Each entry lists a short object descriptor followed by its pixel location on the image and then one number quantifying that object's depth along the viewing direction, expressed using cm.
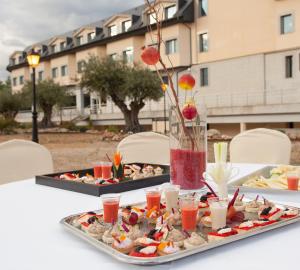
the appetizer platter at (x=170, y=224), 103
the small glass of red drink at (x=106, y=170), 222
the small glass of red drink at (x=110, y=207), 131
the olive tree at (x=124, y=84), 1922
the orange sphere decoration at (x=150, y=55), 165
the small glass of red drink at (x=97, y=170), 228
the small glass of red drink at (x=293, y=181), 181
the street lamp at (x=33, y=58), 1066
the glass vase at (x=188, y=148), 184
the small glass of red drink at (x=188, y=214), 123
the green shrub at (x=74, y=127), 2254
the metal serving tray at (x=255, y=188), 174
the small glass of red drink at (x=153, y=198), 147
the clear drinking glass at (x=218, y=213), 122
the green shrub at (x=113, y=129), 1972
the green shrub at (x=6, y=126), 2180
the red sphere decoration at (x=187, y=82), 169
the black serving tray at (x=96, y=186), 190
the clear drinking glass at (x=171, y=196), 144
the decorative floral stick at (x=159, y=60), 159
